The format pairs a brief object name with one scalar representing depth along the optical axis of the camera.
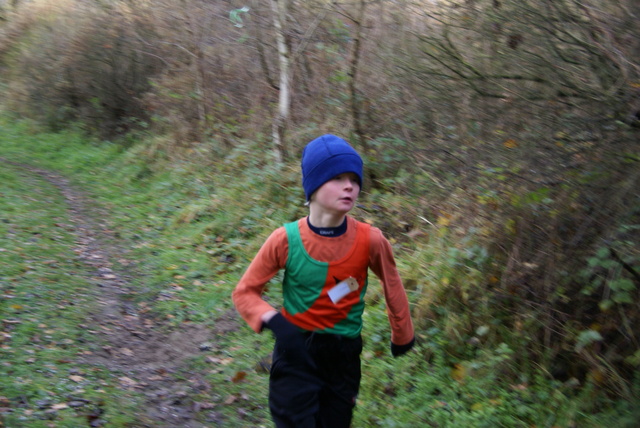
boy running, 3.14
